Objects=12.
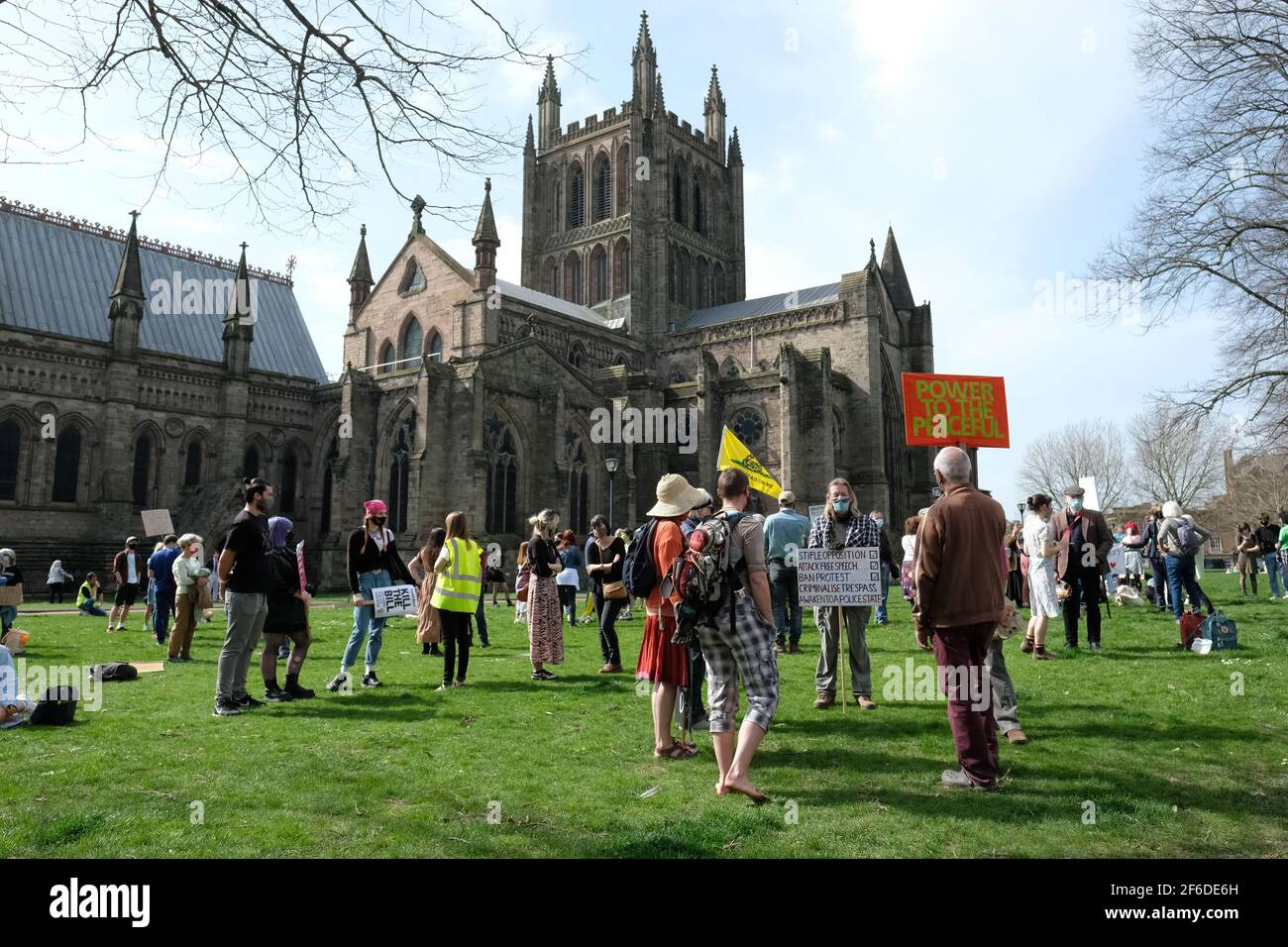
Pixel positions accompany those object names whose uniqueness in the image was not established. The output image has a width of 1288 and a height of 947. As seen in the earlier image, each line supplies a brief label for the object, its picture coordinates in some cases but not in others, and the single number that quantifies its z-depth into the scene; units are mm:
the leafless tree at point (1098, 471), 58750
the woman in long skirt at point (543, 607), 10172
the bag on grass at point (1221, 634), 10797
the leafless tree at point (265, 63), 4699
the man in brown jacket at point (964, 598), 5203
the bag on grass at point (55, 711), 7246
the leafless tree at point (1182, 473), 51125
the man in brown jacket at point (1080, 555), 10594
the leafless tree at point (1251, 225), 12539
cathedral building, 30859
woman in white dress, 10466
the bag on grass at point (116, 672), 10055
